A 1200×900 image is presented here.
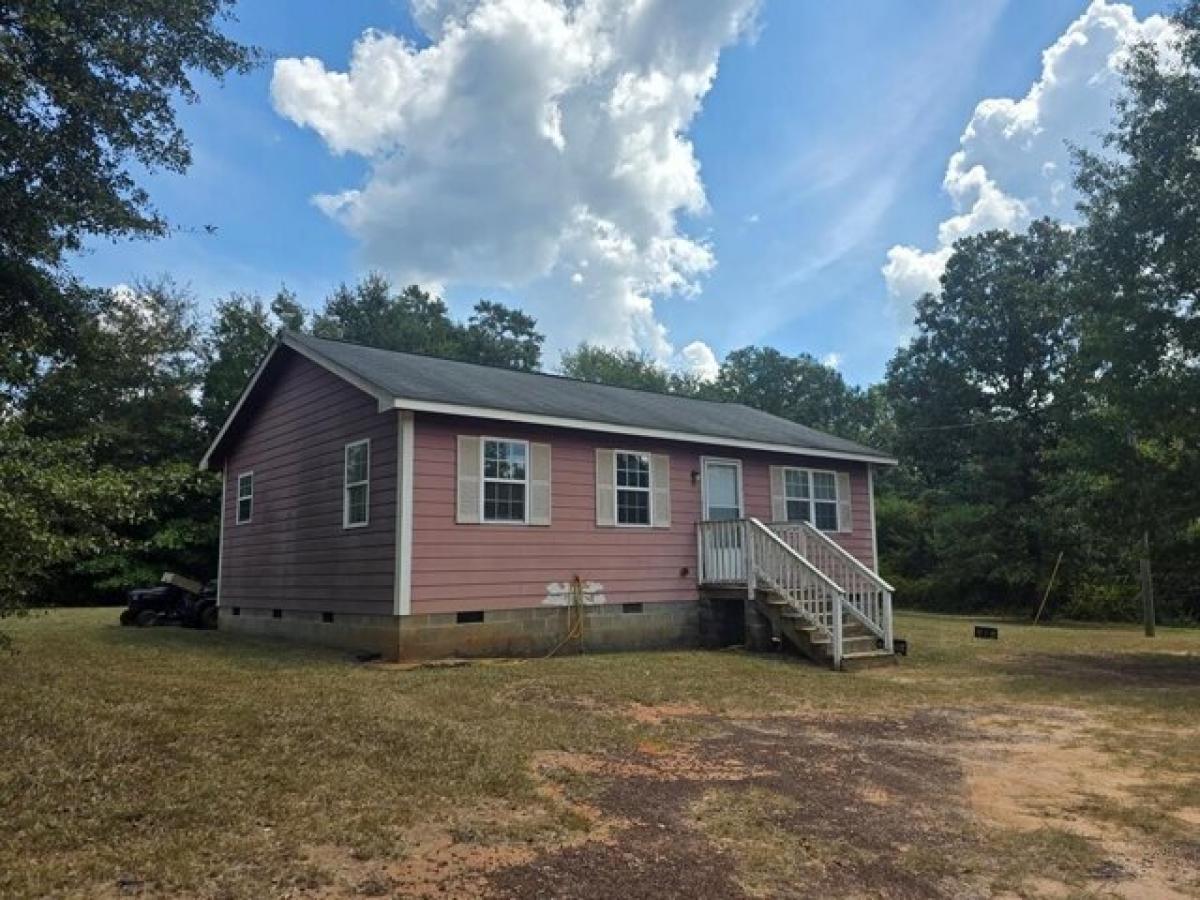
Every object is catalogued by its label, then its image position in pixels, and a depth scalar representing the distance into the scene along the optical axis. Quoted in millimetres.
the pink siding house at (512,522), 10867
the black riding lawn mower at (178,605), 15625
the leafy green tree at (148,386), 25078
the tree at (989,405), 25281
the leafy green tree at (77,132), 8758
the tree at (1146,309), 11500
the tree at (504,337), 42875
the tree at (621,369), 52188
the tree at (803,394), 48500
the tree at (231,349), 27500
